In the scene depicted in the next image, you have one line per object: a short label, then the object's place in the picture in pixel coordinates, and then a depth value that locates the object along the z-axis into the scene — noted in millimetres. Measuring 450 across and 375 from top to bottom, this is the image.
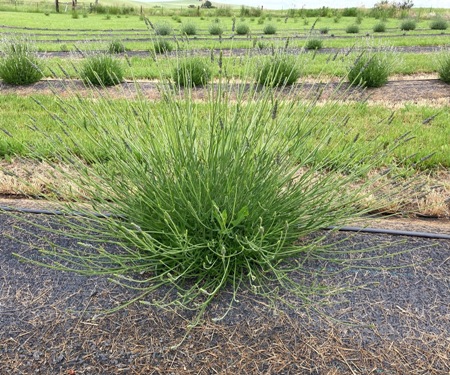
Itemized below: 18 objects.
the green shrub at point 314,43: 11711
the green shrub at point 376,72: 7207
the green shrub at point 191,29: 18312
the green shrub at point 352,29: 18578
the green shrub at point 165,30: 15292
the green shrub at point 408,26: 20625
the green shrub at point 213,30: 18098
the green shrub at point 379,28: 19328
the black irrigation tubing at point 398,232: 2799
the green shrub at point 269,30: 18703
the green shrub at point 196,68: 7066
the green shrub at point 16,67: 7543
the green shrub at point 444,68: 7469
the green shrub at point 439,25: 20719
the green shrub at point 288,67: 6707
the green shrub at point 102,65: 7180
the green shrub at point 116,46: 10634
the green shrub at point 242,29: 18531
